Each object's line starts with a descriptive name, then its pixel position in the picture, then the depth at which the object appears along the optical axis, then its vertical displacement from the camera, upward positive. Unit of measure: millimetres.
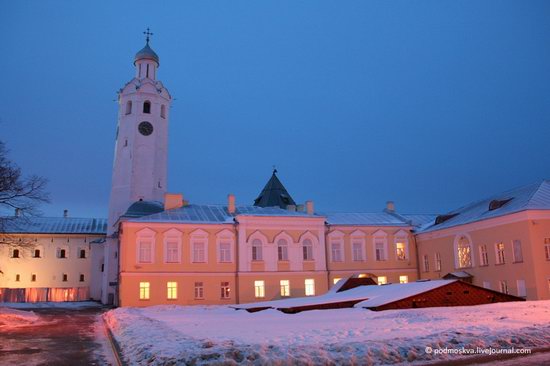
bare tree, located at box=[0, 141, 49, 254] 25047 +5014
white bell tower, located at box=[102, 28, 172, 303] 49688 +13200
